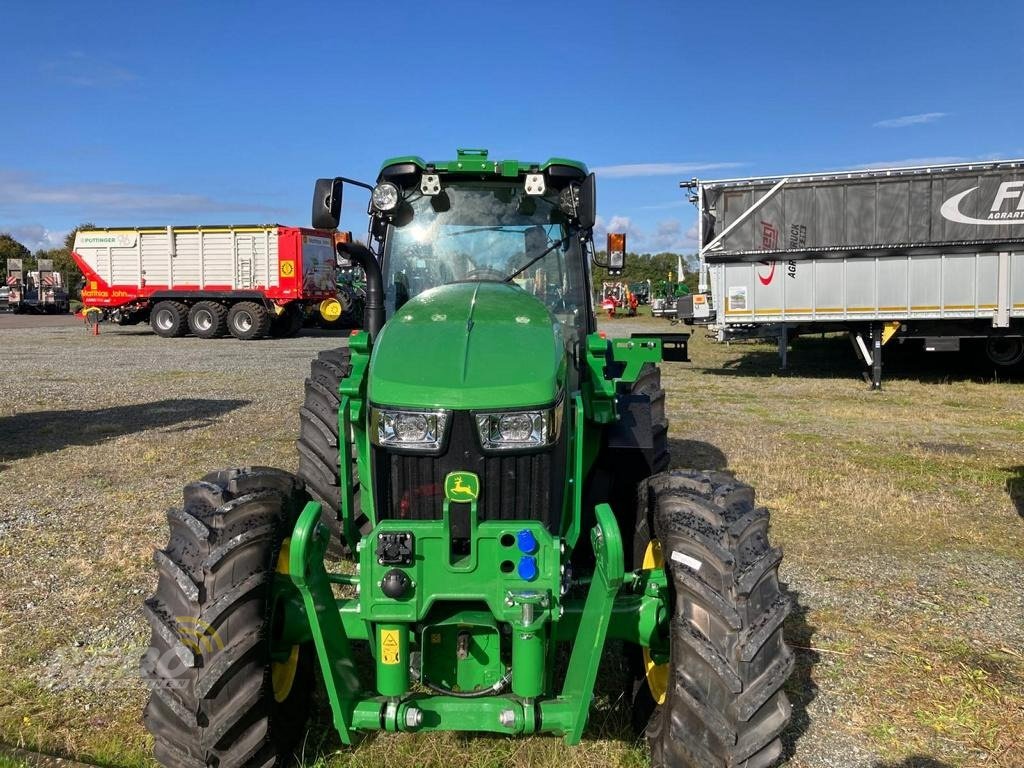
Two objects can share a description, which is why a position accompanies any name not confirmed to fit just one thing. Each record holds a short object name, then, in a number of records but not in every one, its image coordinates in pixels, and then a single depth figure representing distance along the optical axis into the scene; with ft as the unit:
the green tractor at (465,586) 8.89
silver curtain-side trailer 43.52
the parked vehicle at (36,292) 137.59
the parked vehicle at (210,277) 78.89
